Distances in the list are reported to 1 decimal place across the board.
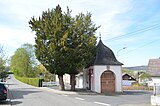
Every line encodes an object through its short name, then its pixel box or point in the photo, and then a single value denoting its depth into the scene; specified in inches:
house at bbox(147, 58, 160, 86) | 1300.6
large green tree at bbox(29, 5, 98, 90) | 762.7
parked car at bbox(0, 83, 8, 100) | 505.0
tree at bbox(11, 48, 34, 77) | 2002.8
